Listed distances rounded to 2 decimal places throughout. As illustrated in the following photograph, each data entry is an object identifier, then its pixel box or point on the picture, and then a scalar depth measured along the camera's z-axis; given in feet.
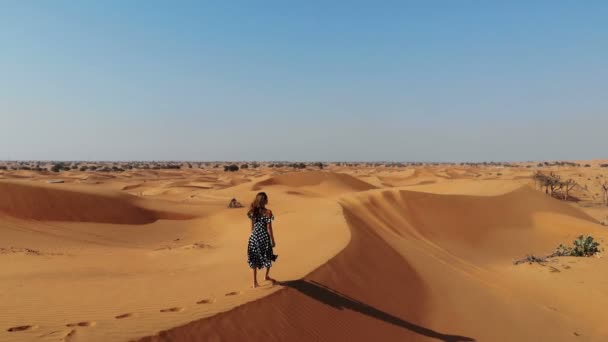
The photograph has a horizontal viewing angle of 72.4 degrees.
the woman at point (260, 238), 20.74
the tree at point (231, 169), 224.49
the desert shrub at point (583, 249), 42.06
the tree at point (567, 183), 119.83
